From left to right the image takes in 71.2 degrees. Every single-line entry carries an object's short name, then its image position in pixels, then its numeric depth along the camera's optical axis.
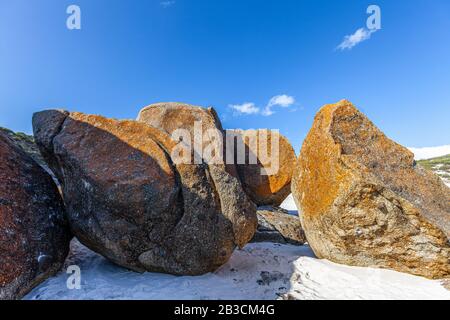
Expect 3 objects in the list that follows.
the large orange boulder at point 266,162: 12.42
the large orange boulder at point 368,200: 6.49
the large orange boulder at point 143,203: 6.95
